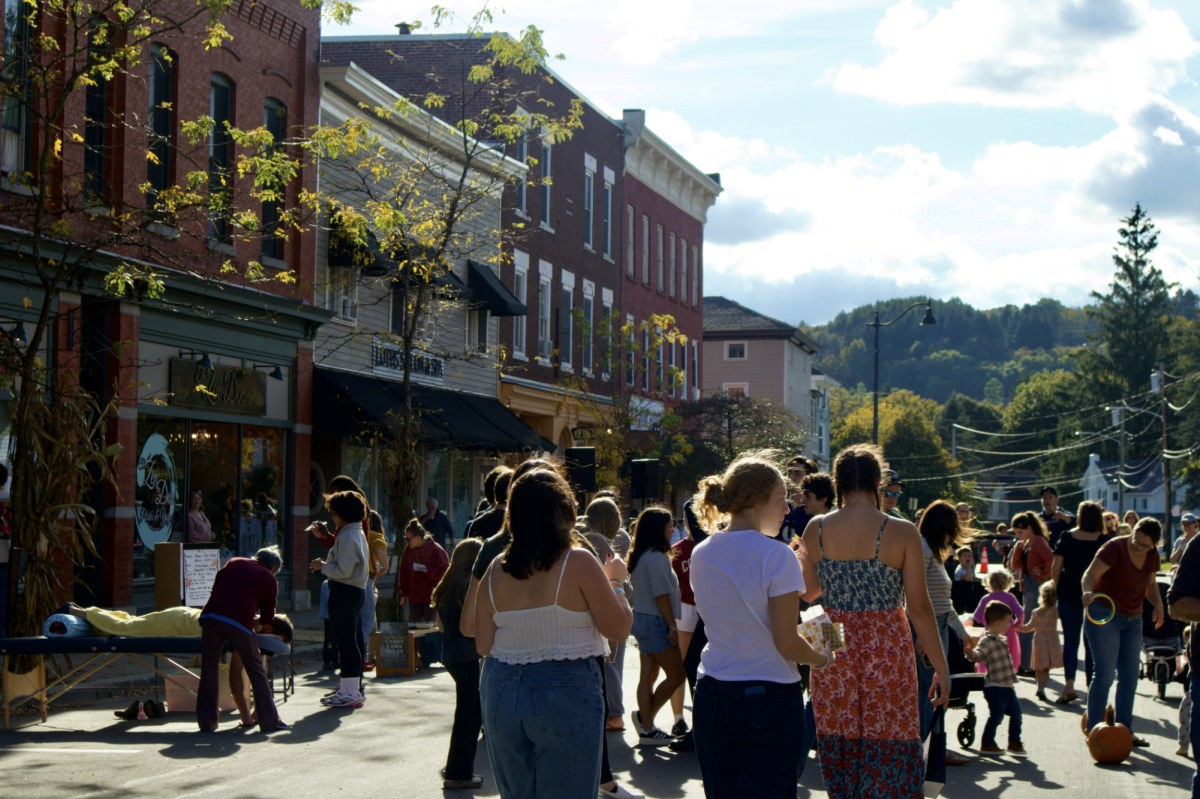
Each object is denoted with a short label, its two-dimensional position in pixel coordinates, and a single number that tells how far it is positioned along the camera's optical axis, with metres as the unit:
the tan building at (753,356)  60.69
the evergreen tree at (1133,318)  78.88
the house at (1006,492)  117.12
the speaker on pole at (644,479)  22.72
